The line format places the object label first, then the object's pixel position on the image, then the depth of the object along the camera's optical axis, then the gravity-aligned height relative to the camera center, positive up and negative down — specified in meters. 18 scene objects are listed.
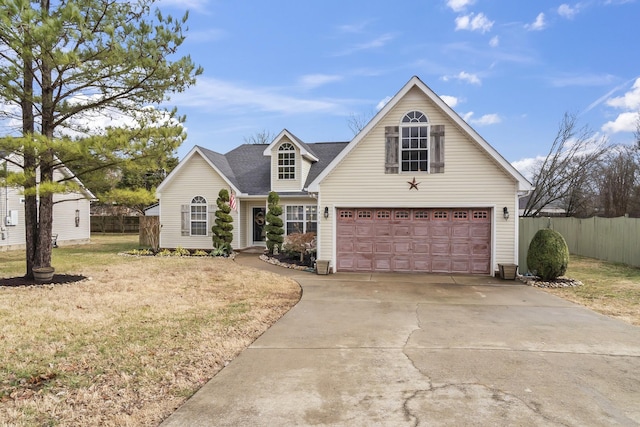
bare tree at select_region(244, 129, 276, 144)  45.09 +8.48
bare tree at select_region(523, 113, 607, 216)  25.19 +3.16
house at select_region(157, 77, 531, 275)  12.87 +0.57
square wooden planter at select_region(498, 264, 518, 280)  12.42 -1.73
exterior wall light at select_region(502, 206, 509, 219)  12.70 +0.06
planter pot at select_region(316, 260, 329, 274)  13.16 -1.73
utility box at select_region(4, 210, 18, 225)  19.39 -0.29
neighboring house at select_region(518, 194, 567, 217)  35.72 +0.73
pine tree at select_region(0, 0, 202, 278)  9.56 +3.39
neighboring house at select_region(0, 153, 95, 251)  19.41 -0.43
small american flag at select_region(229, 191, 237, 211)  18.69 +0.55
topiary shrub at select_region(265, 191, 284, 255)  17.81 -0.52
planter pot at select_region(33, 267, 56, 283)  10.91 -1.66
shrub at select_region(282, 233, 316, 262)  15.27 -1.14
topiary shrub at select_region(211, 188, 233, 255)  18.28 -0.60
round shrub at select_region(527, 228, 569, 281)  11.64 -1.20
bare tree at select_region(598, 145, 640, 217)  29.00 +2.65
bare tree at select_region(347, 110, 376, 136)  37.45 +8.69
